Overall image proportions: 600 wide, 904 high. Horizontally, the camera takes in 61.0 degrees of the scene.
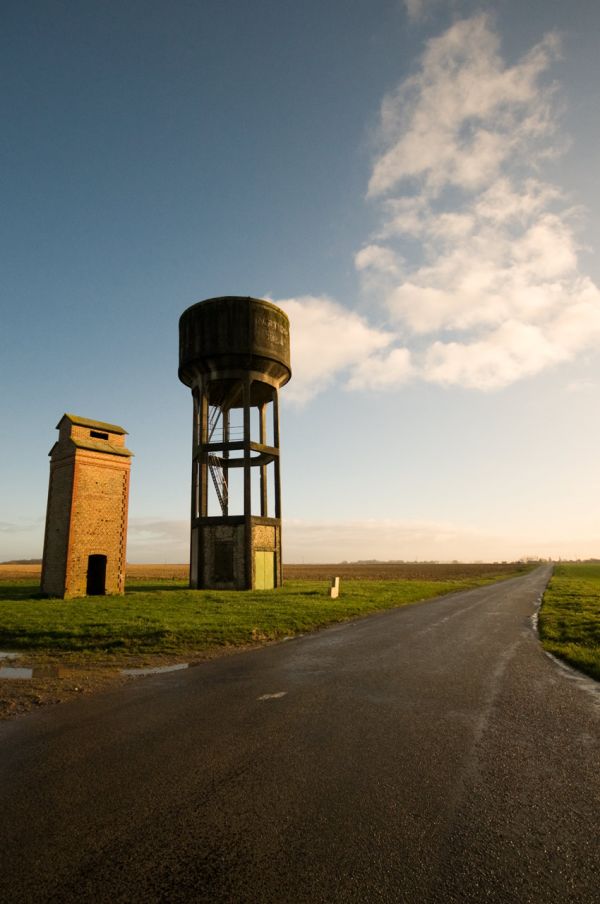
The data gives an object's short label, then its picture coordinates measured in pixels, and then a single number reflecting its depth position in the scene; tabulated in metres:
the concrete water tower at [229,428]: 29.83
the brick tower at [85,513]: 26.08
